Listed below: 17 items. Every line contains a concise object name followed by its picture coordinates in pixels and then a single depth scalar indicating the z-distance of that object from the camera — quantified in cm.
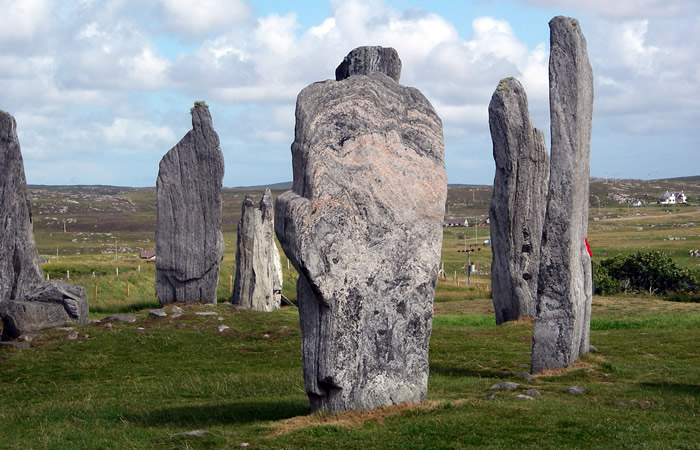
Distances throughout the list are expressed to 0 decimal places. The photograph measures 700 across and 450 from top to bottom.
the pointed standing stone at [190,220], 2898
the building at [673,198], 19388
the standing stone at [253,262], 3234
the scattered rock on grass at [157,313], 2558
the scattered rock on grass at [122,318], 2478
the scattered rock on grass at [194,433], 1147
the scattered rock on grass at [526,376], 1619
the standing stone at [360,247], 1194
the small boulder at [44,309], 2366
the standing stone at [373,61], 1414
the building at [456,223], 13450
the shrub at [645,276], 3478
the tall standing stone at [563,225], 1680
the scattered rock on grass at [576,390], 1447
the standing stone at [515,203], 2577
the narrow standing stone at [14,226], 2533
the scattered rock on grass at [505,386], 1462
